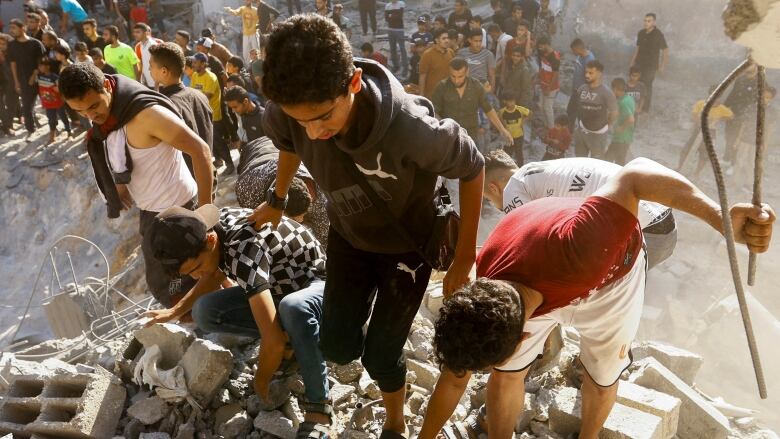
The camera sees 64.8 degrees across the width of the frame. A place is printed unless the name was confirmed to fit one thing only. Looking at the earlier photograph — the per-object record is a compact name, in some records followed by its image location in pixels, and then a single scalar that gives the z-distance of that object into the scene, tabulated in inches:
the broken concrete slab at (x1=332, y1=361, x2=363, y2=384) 133.0
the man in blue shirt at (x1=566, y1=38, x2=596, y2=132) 312.5
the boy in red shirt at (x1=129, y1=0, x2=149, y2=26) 465.4
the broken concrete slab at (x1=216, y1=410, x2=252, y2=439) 117.2
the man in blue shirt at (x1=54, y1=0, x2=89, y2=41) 454.9
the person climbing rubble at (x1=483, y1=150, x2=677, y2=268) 125.6
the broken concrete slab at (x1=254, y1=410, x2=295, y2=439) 115.5
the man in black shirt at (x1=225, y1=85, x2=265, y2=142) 256.1
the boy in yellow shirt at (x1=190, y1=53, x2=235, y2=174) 291.1
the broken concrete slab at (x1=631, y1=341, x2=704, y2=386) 152.5
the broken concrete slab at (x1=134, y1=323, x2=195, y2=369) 127.4
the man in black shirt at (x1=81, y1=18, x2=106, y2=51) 362.6
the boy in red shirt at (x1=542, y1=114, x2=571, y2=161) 299.9
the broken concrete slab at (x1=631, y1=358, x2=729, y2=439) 129.9
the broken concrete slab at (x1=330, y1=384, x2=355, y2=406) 125.6
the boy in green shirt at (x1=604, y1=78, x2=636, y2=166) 294.5
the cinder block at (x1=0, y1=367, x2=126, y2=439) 116.3
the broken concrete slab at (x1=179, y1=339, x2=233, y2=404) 120.0
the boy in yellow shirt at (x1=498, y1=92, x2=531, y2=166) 302.8
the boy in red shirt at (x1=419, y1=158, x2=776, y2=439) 80.4
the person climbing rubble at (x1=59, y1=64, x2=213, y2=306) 127.1
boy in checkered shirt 106.3
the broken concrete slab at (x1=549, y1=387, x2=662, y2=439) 114.9
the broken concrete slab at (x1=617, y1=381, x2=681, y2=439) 121.0
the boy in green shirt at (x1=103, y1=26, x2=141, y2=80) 334.6
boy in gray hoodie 74.1
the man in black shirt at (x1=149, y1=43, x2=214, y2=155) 173.2
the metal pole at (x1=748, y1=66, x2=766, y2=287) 62.9
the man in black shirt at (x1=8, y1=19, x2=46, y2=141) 352.8
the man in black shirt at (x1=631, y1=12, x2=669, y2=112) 359.6
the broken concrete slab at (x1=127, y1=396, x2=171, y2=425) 120.5
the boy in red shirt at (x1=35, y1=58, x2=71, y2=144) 356.5
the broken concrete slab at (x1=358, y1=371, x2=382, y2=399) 129.6
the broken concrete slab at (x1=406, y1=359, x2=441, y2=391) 135.3
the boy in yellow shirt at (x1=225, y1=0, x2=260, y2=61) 397.4
